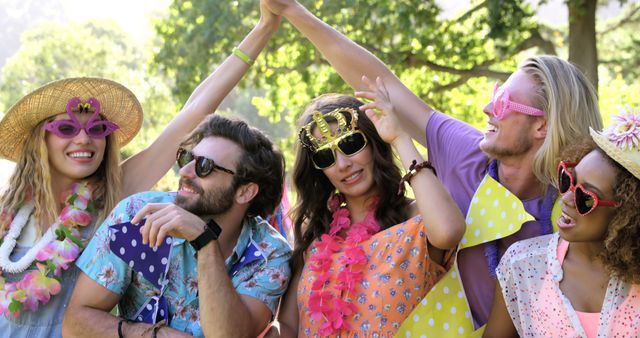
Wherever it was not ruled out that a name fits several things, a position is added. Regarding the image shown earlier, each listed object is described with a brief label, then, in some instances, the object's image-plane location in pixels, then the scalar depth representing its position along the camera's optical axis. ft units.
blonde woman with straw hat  11.28
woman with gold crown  9.71
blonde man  9.75
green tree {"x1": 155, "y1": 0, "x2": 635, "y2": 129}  36.81
